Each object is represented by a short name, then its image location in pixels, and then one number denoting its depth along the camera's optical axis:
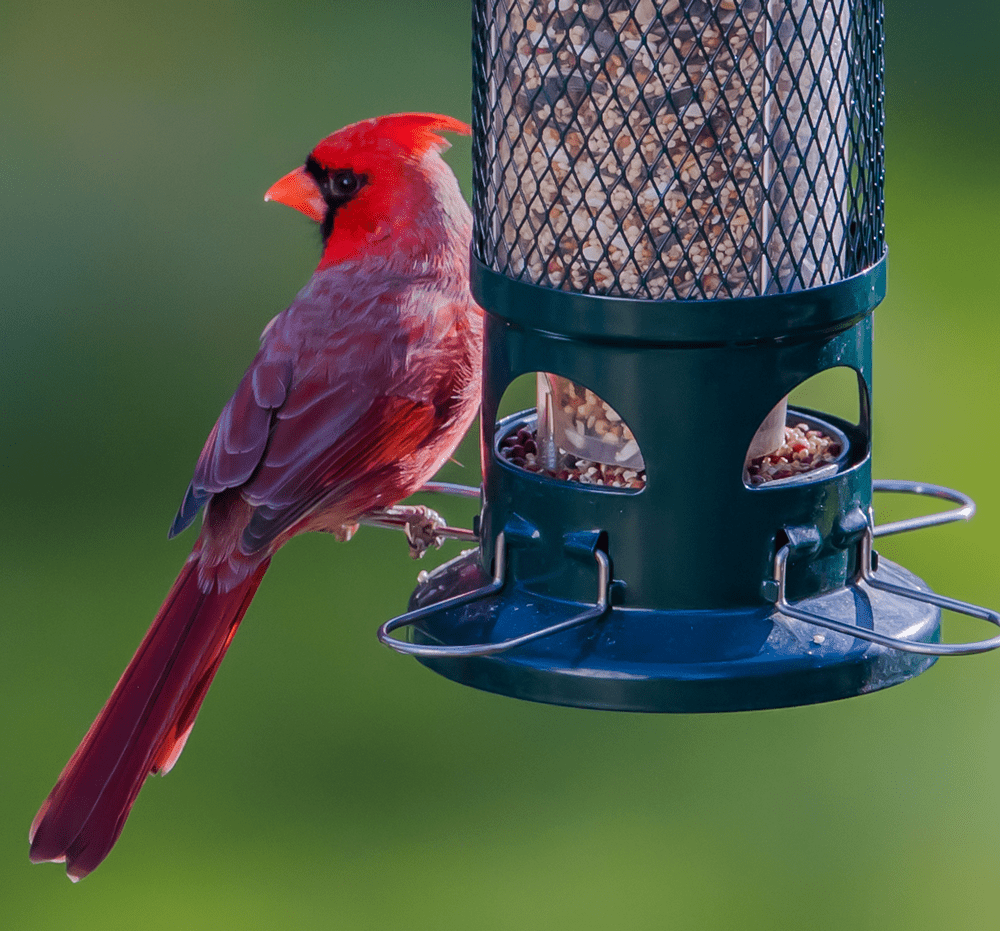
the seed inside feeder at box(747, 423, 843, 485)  6.25
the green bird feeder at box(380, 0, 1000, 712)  5.72
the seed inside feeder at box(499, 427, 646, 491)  6.19
